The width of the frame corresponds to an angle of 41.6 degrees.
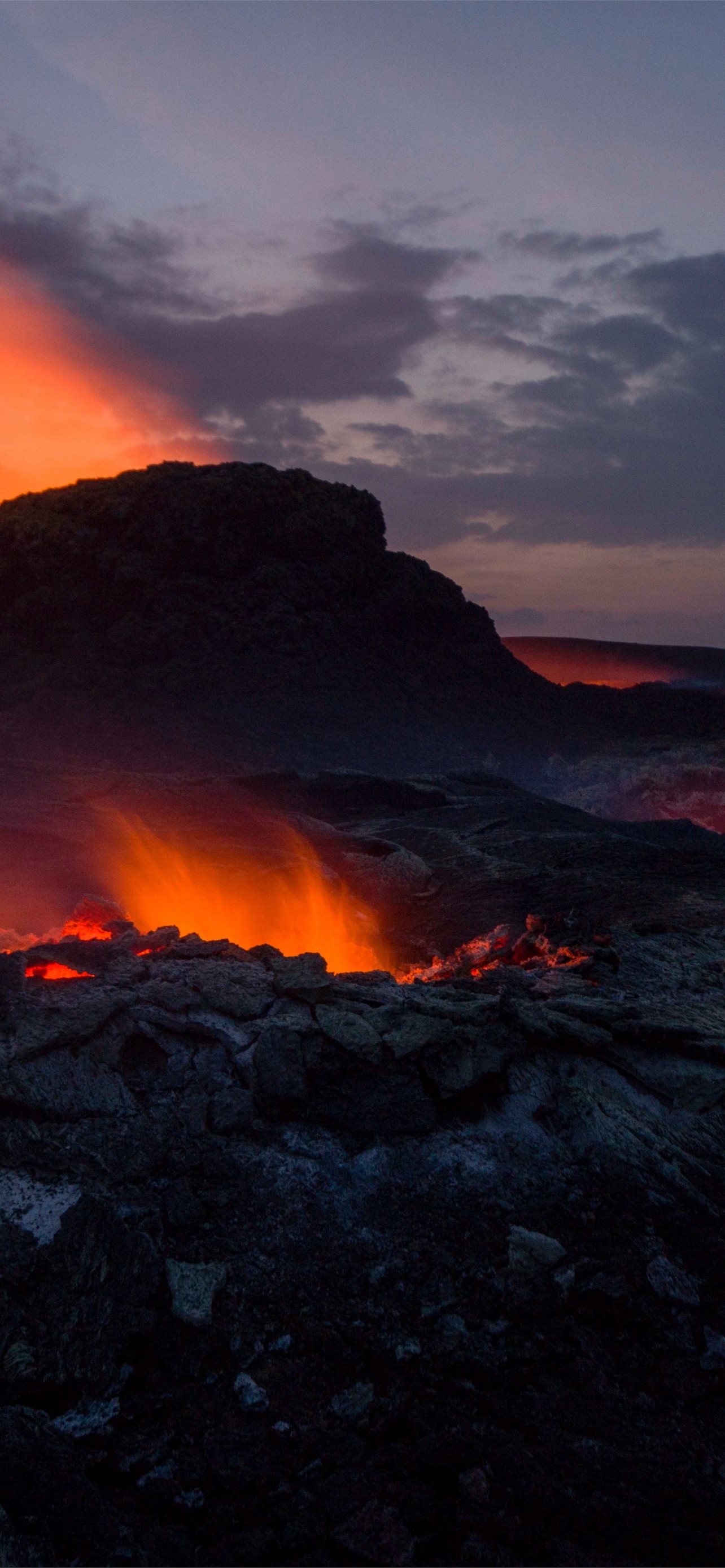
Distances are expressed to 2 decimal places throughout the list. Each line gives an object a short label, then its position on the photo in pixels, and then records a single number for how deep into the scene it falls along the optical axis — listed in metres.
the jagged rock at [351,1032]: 5.01
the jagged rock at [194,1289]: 3.78
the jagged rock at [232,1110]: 4.61
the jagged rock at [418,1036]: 5.04
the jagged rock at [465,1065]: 4.94
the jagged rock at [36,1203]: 4.01
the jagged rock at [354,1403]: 3.47
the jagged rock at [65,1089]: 4.50
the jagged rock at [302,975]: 5.40
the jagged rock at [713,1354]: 3.75
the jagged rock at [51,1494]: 3.03
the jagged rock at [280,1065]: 4.77
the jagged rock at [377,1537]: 2.98
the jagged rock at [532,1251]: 4.09
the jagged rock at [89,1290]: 3.63
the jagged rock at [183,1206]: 4.13
